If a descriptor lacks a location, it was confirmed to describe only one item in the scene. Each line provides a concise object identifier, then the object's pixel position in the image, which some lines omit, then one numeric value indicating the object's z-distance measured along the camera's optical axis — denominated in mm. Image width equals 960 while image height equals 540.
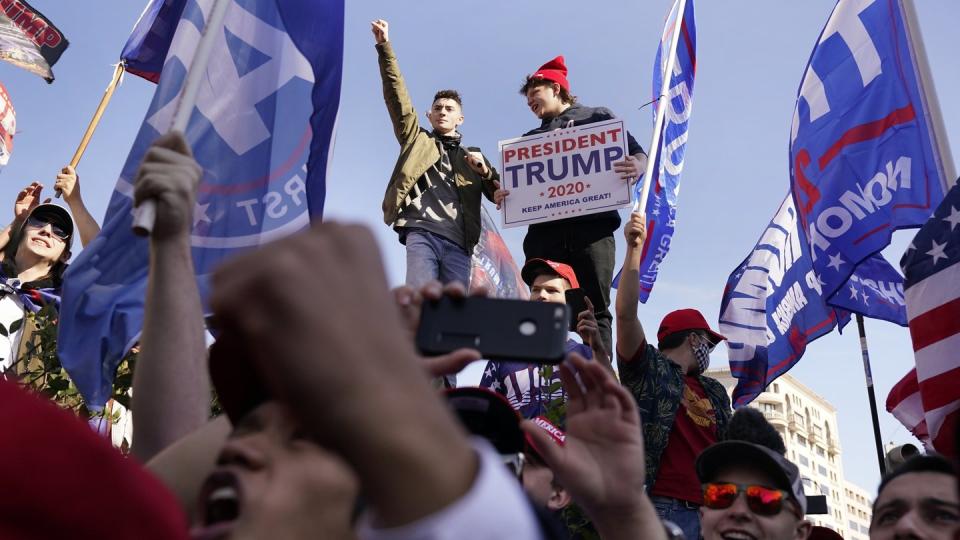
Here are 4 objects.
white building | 101312
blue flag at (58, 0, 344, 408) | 3688
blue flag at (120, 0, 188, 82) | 4938
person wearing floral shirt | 4672
